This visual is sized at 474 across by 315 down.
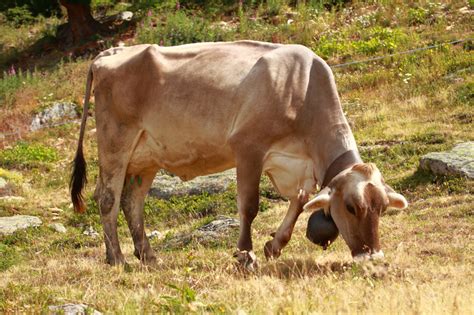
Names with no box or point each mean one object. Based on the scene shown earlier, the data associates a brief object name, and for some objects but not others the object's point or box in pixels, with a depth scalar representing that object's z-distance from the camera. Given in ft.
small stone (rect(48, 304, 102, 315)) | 22.63
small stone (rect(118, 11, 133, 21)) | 97.18
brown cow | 29.09
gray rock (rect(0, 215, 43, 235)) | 46.23
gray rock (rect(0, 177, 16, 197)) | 54.67
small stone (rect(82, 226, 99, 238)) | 45.71
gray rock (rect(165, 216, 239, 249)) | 39.06
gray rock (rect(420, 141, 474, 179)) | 43.14
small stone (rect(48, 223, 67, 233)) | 47.32
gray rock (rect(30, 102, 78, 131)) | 69.90
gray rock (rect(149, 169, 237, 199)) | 48.21
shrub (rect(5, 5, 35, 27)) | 94.94
